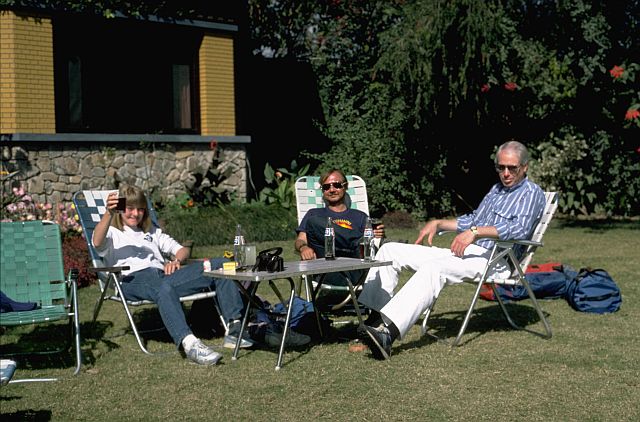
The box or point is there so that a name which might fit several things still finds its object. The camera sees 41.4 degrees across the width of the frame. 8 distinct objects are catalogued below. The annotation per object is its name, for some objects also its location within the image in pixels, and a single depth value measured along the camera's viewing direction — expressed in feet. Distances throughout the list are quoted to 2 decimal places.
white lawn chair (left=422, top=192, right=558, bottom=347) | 17.79
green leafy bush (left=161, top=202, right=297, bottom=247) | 35.99
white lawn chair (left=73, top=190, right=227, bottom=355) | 17.88
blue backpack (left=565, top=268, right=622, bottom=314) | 21.34
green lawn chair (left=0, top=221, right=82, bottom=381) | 18.13
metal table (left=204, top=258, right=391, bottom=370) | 16.15
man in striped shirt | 16.97
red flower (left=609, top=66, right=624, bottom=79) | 42.39
